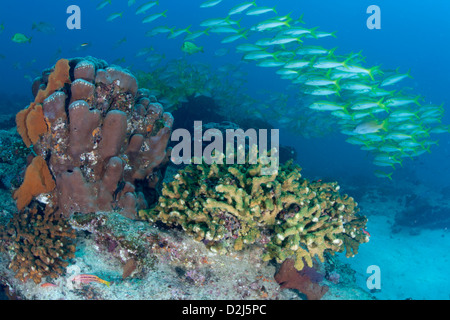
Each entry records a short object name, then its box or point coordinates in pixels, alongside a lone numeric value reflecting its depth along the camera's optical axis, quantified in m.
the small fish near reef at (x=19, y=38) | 11.83
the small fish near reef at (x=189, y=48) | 10.28
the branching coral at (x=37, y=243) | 3.13
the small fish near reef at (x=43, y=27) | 16.13
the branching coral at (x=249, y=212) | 3.28
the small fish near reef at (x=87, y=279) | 3.12
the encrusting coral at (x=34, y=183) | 3.67
